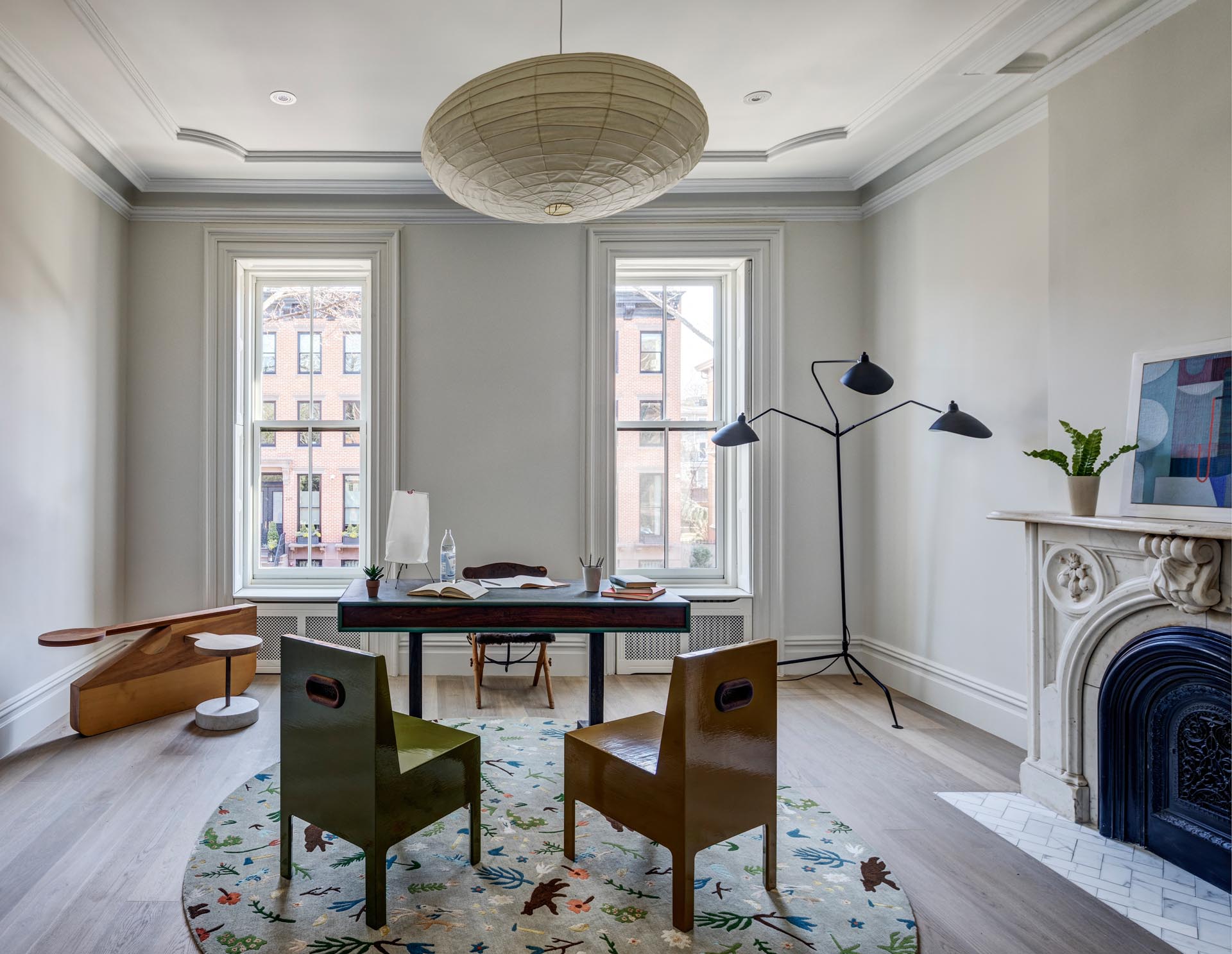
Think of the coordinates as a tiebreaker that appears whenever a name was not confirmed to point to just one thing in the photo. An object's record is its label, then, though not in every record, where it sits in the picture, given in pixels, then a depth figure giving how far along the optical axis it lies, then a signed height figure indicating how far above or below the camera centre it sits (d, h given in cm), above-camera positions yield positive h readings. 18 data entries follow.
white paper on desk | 340 -51
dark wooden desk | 305 -58
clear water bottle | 342 -40
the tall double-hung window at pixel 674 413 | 496 +44
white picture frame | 239 +14
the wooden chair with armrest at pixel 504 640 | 409 -93
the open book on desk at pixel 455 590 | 315 -50
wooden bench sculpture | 356 -105
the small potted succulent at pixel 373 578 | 320 -45
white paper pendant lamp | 204 +104
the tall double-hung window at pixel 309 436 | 494 +29
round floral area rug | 201 -128
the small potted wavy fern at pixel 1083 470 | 267 +2
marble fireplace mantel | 225 -46
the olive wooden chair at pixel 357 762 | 200 -85
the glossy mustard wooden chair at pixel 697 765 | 201 -86
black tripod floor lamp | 349 +27
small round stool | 367 -120
